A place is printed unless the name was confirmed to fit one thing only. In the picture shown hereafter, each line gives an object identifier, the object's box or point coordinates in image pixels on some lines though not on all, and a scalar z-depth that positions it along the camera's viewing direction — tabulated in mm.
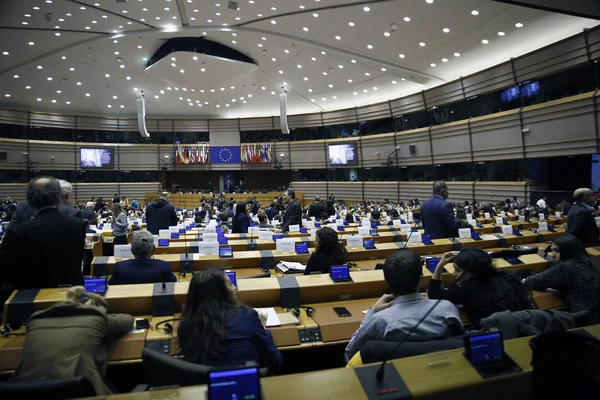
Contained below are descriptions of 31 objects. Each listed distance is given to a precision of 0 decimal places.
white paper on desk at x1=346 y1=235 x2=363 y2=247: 5445
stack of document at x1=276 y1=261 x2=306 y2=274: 4676
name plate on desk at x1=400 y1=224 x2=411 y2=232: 7699
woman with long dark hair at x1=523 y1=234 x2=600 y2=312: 2945
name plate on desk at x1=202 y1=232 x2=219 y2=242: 5967
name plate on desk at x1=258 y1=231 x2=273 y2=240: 6480
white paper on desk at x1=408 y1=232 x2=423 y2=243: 5896
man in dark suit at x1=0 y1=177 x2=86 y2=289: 2918
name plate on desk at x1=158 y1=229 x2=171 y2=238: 7070
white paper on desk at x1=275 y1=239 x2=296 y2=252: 5230
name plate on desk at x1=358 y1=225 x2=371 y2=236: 7105
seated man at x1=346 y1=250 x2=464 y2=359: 2068
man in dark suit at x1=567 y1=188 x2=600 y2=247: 5301
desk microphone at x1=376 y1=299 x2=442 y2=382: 1569
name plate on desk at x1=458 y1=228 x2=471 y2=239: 6055
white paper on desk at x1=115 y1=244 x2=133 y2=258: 4543
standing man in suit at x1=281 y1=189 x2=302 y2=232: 7973
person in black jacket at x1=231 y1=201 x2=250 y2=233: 8406
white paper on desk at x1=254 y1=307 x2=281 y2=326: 2768
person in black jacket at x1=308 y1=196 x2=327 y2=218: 11242
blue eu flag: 27297
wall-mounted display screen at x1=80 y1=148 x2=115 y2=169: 24750
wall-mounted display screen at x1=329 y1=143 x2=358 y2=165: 24281
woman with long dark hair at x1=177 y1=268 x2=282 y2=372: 1904
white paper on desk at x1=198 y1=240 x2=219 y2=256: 5004
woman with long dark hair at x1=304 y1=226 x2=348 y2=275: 4121
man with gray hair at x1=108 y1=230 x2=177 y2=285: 3502
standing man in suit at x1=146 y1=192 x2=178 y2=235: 7797
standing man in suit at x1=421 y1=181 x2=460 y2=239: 5617
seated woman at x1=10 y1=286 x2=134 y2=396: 1842
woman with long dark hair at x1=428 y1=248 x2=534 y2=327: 2568
